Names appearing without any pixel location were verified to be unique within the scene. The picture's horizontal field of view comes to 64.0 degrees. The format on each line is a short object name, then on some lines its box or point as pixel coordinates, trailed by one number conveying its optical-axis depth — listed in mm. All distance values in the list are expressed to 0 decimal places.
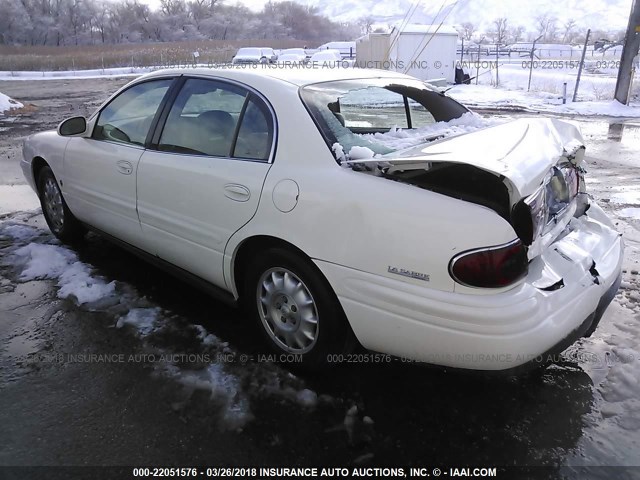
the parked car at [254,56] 36906
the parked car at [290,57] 41766
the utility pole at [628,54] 14523
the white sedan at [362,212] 2141
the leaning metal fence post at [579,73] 15178
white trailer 22219
